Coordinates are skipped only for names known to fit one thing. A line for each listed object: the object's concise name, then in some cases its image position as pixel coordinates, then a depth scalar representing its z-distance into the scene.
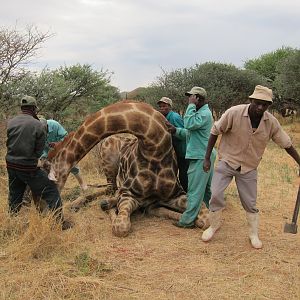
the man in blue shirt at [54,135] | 7.25
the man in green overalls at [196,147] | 5.17
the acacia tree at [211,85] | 18.75
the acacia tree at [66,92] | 10.62
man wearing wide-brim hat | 4.52
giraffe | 5.41
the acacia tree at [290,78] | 18.53
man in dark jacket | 5.15
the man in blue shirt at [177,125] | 6.07
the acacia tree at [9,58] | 9.80
